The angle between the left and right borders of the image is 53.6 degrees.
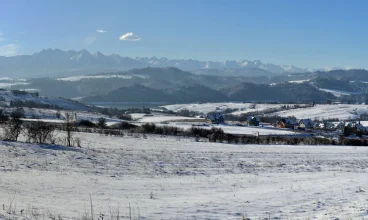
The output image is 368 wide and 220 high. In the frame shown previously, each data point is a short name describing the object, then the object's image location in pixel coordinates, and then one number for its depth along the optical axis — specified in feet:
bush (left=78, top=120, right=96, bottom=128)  255.82
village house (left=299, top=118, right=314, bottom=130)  419.25
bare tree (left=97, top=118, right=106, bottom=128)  257.96
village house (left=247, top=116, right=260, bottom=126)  427.99
